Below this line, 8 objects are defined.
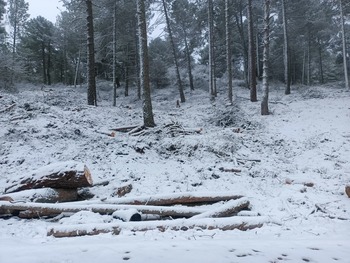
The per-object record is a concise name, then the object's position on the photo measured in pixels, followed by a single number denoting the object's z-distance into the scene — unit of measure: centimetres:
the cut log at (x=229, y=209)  508
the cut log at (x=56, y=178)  593
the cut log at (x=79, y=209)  519
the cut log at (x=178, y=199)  562
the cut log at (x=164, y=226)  427
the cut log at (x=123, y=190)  631
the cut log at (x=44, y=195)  549
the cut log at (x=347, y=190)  597
